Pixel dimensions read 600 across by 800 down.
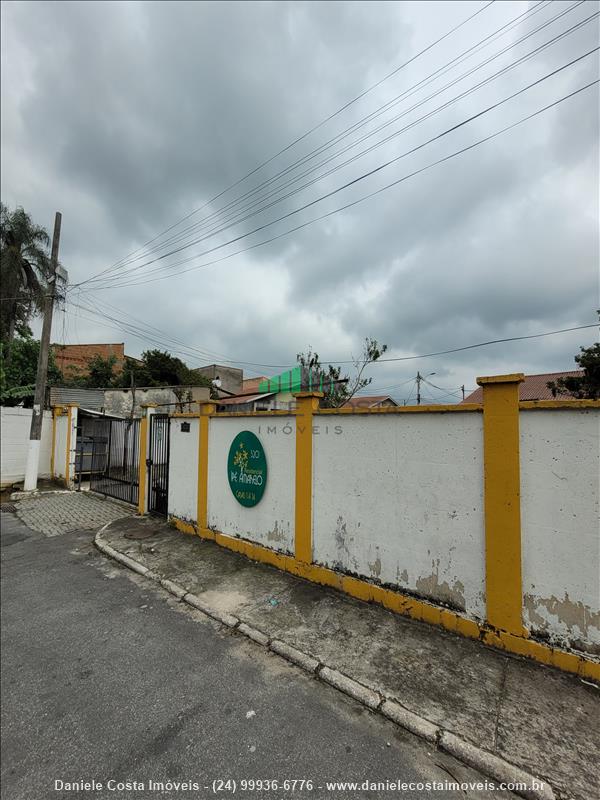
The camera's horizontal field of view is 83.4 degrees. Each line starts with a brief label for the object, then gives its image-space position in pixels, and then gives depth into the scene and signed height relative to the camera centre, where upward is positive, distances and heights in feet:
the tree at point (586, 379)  40.16 +4.41
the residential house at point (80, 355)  97.35 +18.17
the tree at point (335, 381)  37.76 +4.14
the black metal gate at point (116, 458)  28.37 -4.20
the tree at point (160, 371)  95.30 +12.42
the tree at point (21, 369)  49.00 +7.15
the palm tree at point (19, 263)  54.90 +24.75
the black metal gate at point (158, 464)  23.31 -3.64
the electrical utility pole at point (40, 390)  33.81 +2.37
